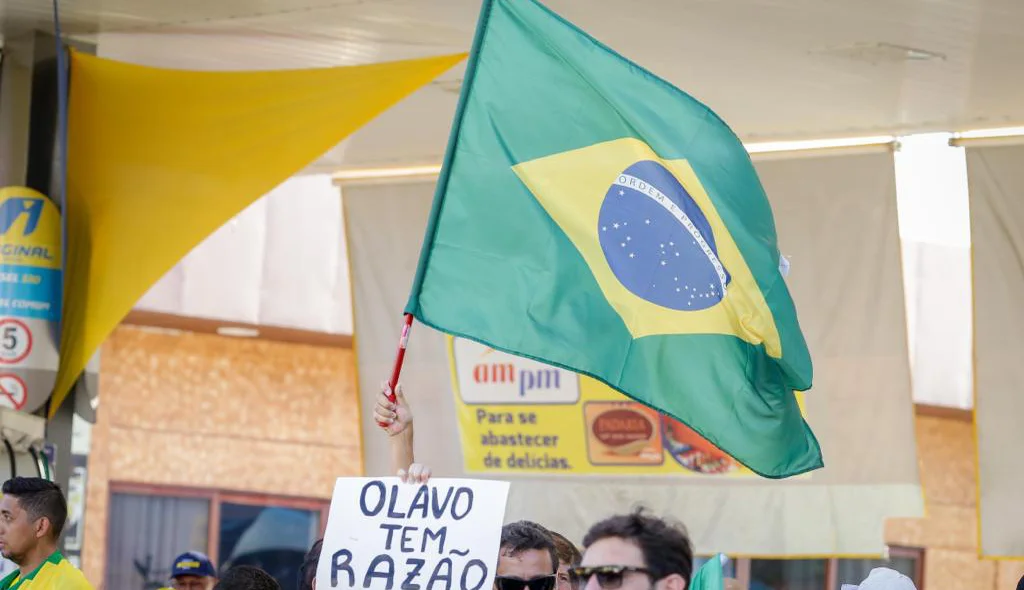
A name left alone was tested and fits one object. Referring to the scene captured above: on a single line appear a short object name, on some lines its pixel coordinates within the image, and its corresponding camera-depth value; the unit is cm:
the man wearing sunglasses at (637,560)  776
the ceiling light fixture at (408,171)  2099
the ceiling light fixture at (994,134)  1985
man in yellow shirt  1189
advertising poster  2122
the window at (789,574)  3176
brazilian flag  1006
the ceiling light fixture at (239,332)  2688
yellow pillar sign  1678
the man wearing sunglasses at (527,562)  994
